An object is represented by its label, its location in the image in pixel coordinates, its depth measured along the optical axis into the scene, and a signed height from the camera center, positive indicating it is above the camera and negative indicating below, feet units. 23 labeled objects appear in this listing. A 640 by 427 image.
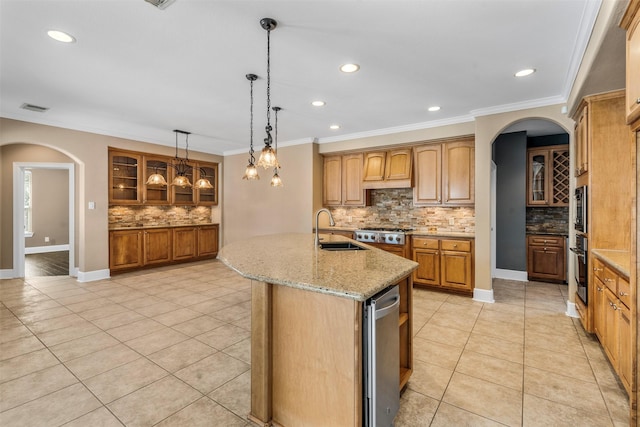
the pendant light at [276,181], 12.41 +1.35
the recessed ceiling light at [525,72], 9.69 +4.65
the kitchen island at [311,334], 4.95 -2.22
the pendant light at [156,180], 17.43 +1.98
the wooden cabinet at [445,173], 15.07 +2.10
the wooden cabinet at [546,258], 16.56 -2.50
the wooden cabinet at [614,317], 6.67 -2.61
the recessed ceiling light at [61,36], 7.78 +4.71
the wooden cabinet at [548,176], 17.10 +2.19
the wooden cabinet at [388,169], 16.76 +2.59
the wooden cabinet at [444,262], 14.20 -2.39
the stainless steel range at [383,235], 15.53 -1.18
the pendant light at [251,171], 10.87 +1.55
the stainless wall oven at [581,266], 9.92 -1.85
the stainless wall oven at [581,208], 9.88 +0.18
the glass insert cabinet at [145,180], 18.79 +2.19
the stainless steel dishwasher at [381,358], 4.98 -2.53
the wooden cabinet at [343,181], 18.65 +2.07
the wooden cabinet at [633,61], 5.19 +2.76
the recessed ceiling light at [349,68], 9.52 +4.71
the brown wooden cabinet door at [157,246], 19.86 -2.18
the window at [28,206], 27.24 +0.70
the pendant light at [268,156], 9.22 +1.77
